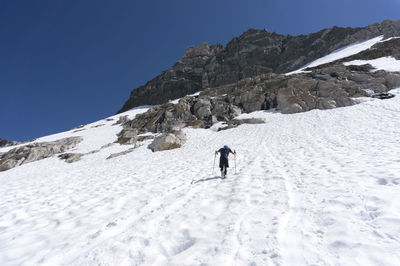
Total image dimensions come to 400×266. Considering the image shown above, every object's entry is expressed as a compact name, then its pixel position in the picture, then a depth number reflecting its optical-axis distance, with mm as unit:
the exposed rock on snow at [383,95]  22747
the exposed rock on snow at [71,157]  20000
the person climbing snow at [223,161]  7723
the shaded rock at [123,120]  49262
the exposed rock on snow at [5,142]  51247
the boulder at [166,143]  19328
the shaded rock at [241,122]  25950
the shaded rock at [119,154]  18488
